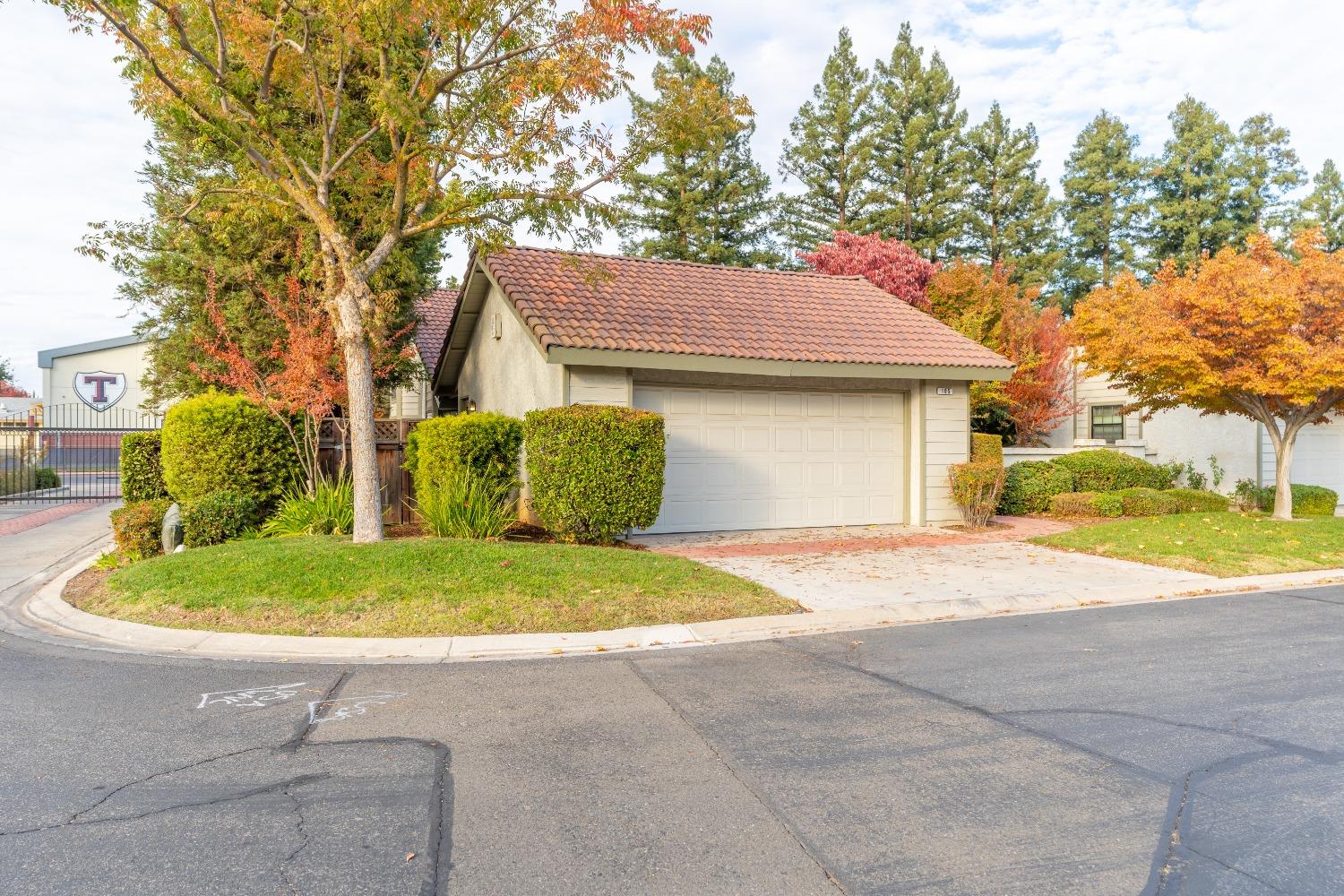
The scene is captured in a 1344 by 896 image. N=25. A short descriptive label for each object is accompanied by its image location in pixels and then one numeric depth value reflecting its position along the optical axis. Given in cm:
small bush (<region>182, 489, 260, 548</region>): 1055
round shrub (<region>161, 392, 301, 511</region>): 1153
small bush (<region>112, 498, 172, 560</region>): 1023
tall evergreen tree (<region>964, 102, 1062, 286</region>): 3634
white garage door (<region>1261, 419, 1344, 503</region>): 1903
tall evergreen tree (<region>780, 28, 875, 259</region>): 3562
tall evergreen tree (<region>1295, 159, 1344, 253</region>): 3944
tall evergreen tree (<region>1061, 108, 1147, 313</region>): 3959
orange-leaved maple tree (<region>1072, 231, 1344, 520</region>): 1265
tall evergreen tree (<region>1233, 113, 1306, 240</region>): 3841
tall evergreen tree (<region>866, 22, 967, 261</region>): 3519
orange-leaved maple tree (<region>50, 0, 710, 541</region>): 950
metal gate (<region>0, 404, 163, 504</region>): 2062
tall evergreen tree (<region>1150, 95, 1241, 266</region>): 3825
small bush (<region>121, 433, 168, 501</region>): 1238
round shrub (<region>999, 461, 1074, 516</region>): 1609
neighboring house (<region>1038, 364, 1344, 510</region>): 1867
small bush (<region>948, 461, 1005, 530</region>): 1394
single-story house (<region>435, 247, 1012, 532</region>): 1236
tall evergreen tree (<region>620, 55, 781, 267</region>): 3462
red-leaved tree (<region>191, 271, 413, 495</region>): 1208
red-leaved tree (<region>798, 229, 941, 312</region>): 2536
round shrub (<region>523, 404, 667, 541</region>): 1029
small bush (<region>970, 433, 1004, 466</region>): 1489
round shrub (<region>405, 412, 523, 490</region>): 1131
